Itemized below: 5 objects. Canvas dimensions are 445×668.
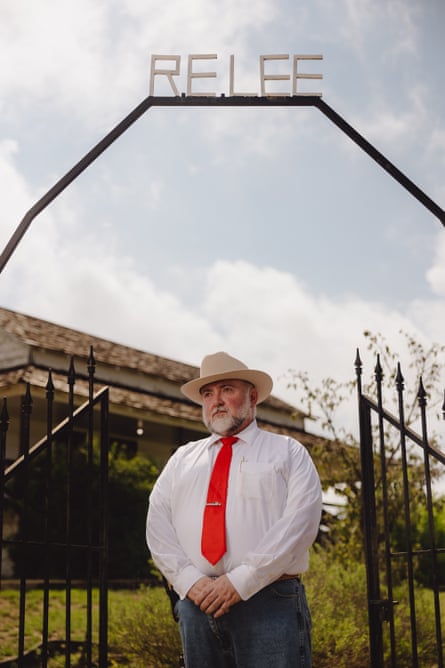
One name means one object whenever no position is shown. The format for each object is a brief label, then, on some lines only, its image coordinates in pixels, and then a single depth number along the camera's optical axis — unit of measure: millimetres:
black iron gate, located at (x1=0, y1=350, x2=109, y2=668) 4707
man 3793
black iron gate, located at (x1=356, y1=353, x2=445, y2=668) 4711
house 14109
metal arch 5535
